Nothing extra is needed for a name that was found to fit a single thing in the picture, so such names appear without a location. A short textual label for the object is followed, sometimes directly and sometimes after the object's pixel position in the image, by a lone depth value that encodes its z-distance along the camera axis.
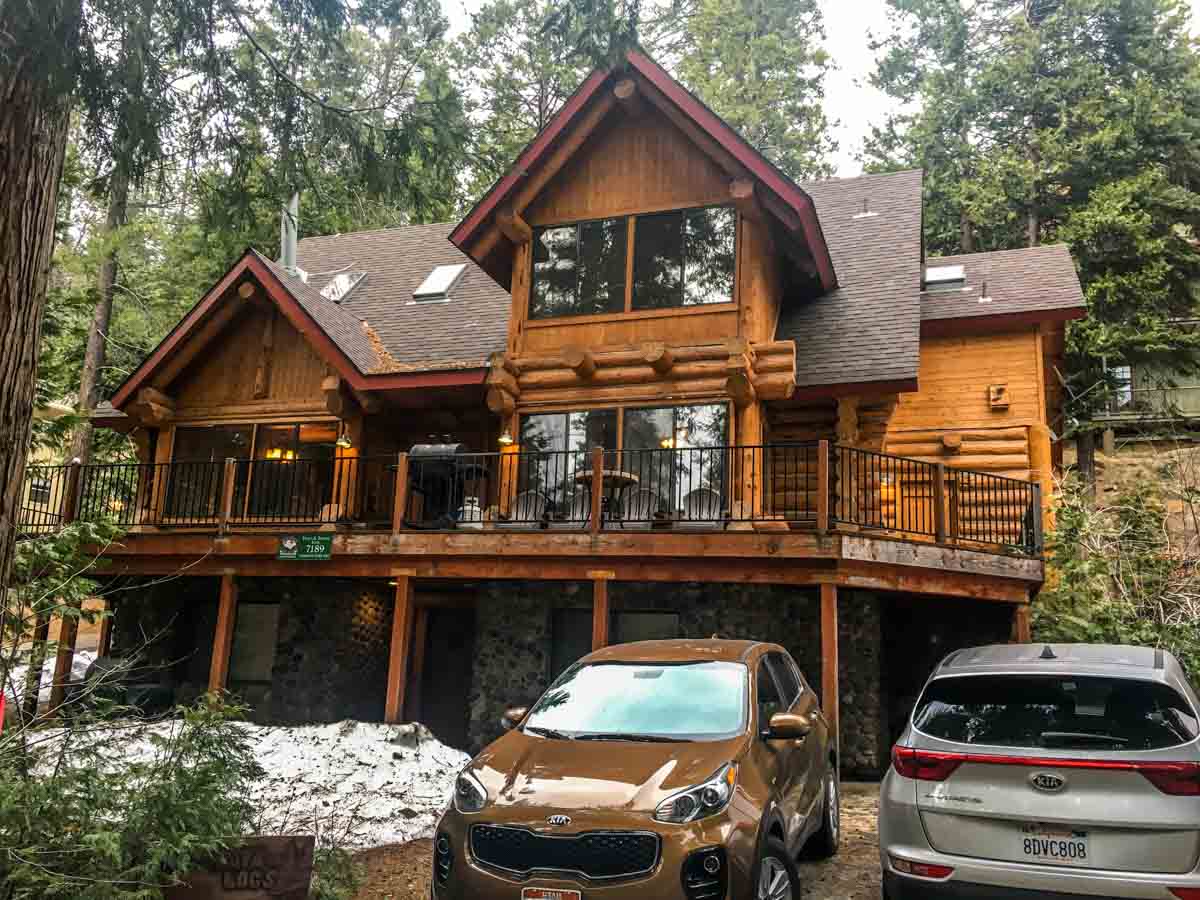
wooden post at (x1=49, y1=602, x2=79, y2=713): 13.41
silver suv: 4.26
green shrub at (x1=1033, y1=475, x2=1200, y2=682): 12.29
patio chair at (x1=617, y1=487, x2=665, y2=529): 12.07
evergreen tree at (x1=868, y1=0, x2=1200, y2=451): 22.62
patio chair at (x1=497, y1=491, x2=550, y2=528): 12.64
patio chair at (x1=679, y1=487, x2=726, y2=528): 11.85
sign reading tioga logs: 5.04
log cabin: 12.17
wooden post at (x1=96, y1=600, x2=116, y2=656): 16.22
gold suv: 4.57
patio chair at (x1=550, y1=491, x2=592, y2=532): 12.16
